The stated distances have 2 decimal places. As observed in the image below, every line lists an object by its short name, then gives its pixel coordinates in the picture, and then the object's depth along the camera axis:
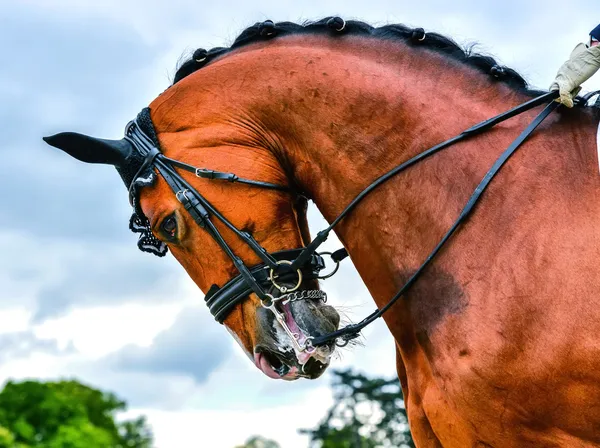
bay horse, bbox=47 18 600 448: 4.43
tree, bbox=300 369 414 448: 25.59
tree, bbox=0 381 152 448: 64.62
